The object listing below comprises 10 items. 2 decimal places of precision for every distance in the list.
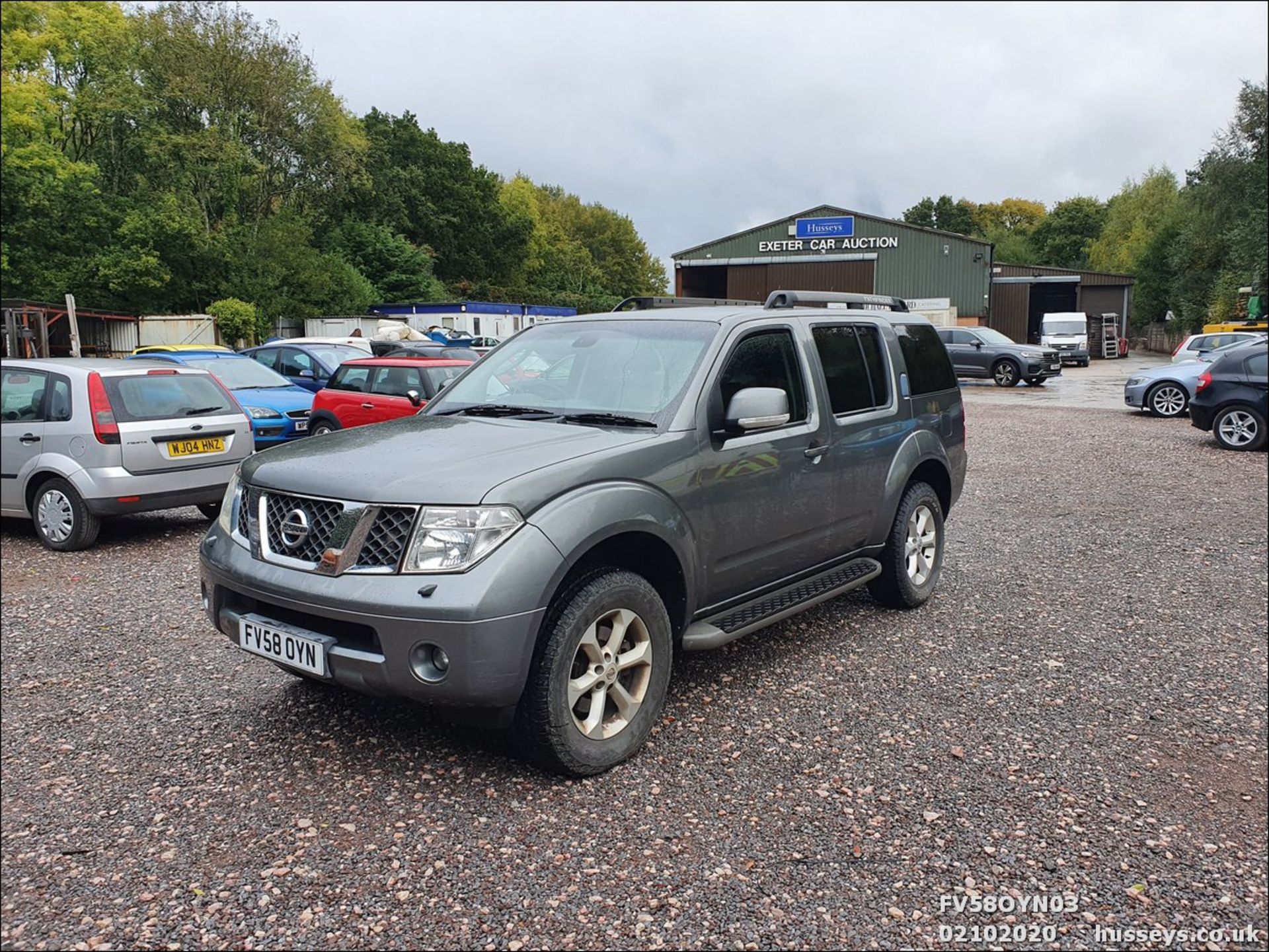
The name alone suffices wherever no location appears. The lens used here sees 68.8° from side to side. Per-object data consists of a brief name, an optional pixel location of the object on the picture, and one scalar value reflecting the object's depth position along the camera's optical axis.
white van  36.72
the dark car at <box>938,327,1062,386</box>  26.77
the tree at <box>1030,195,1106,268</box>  92.44
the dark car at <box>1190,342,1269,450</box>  10.84
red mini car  12.25
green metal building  46.81
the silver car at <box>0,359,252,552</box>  7.48
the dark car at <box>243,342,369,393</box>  16.77
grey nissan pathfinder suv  3.23
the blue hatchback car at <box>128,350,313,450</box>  12.30
